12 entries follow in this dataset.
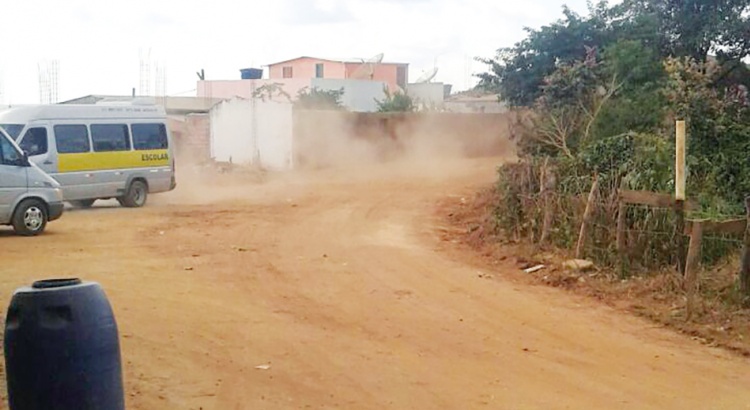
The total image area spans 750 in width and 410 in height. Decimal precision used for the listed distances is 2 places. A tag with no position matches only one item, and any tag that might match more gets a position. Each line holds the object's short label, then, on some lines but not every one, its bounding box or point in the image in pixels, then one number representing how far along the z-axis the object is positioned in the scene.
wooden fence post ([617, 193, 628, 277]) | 11.64
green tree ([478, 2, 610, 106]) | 25.22
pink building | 67.19
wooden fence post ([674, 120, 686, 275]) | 10.51
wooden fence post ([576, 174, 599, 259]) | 12.39
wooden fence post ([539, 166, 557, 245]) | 13.57
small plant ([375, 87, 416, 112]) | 42.03
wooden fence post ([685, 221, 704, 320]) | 9.64
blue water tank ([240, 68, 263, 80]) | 61.78
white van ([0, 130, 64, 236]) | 15.95
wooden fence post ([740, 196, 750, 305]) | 9.68
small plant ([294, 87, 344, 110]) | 40.25
